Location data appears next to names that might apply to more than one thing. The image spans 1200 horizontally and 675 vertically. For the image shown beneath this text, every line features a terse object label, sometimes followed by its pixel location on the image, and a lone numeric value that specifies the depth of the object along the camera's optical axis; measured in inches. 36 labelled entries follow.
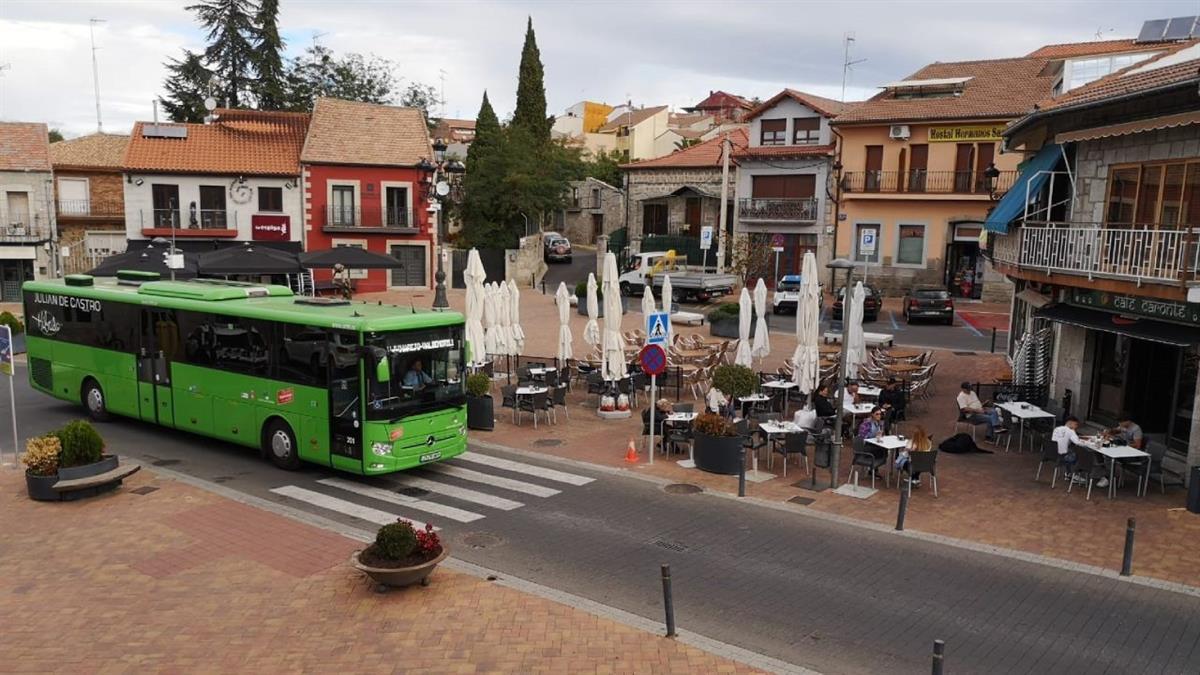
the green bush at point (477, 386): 701.3
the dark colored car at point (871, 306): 1354.6
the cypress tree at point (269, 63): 2186.3
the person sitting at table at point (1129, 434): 556.1
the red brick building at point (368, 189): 1653.5
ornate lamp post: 852.0
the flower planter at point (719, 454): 581.6
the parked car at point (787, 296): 1414.9
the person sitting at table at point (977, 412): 660.1
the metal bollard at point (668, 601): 334.6
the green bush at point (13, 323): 1064.2
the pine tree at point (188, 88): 2185.0
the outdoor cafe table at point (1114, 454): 528.4
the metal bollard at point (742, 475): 533.6
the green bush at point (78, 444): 515.8
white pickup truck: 1571.1
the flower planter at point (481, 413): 701.9
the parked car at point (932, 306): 1323.8
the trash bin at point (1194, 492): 502.0
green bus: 522.3
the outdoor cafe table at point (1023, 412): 630.5
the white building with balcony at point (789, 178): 1770.4
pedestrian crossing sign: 634.9
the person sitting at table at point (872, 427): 593.0
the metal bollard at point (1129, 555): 405.4
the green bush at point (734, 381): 663.8
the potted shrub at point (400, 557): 378.3
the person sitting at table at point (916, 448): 539.2
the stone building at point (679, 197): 2048.5
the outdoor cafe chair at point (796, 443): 577.3
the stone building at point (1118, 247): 535.8
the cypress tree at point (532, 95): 2465.6
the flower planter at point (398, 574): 376.2
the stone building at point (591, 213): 2539.4
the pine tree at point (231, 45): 2138.3
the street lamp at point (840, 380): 508.3
